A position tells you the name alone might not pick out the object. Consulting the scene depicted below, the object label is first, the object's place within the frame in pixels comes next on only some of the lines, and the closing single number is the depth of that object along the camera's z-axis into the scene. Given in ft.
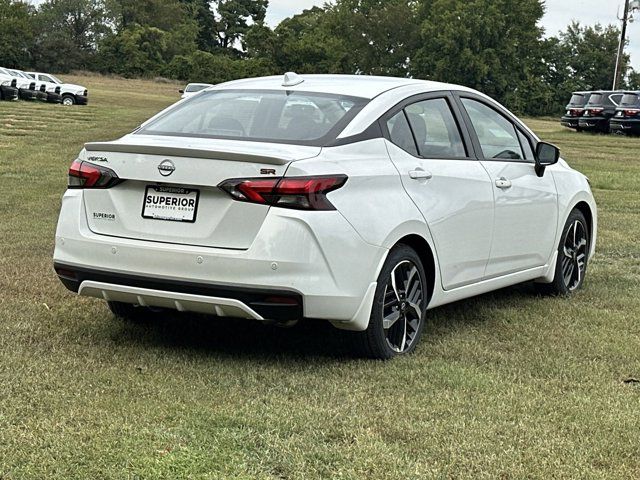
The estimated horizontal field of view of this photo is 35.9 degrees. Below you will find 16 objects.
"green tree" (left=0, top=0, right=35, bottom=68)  265.34
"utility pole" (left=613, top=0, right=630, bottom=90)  188.55
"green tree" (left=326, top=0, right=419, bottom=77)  291.79
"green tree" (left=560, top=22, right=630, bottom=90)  275.39
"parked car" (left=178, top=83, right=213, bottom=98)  135.70
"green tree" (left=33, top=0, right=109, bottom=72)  310.72
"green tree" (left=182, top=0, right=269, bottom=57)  370.12
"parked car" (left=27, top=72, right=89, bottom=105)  137.59
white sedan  15.84
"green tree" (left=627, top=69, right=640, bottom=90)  280.51
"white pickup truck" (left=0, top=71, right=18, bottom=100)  126.62
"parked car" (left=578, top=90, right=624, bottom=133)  119.85
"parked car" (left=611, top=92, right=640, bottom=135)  114.83
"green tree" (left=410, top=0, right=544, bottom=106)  272.31
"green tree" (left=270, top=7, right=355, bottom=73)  281.54
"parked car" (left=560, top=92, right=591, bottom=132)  123.44
